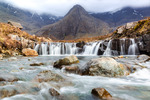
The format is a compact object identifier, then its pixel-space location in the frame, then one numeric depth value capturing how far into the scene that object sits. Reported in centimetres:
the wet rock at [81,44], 3121
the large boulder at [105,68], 638
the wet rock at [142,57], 1341
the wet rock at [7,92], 371
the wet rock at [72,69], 756
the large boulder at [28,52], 2295
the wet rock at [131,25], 3111
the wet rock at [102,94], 354
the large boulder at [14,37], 2738
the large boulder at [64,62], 939
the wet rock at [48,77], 528
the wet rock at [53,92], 391
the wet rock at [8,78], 506
